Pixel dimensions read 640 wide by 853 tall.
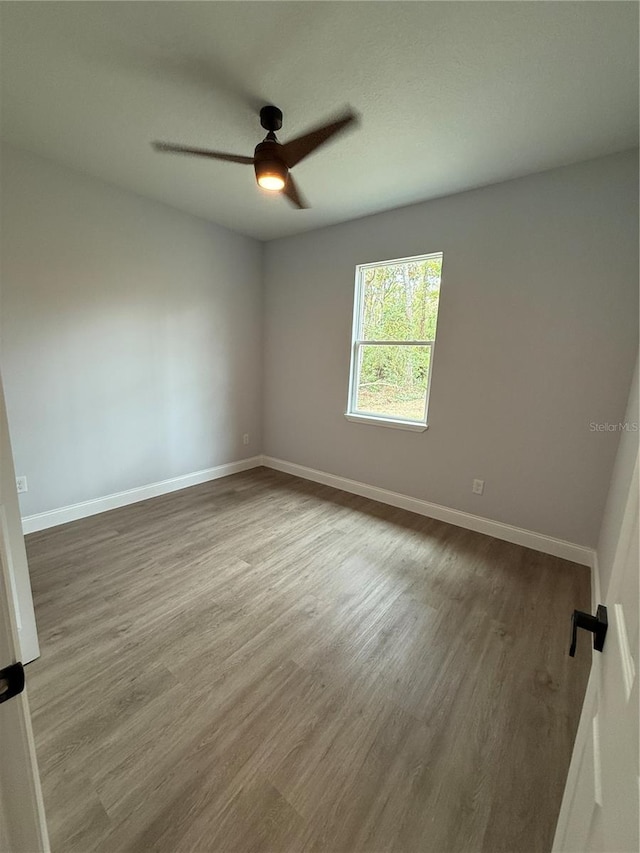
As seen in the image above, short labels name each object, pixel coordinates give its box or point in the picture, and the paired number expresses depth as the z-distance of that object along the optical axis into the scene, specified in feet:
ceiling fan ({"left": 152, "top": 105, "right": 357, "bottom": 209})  5.41
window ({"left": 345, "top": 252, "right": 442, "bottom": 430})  10.03
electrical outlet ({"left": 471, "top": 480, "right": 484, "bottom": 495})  9.35
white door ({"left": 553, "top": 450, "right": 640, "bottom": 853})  1.60
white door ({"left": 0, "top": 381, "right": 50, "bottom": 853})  1.82
